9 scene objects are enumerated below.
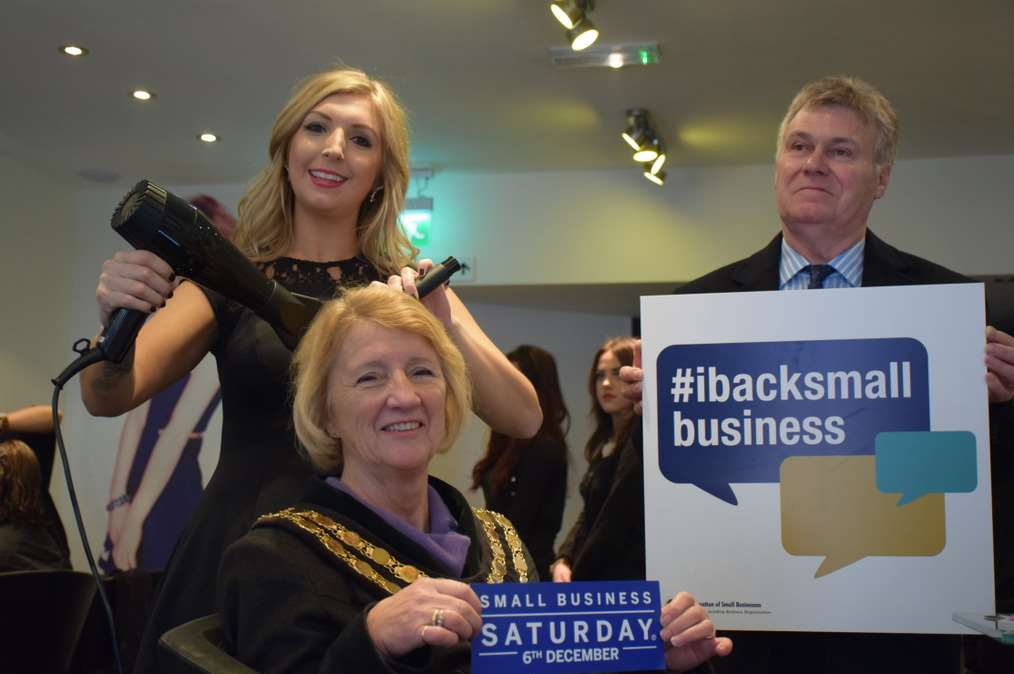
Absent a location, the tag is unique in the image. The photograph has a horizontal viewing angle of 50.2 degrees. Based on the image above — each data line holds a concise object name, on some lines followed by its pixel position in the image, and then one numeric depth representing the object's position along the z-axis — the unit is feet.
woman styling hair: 5.62
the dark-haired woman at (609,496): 11.86
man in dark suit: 6.15
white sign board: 5.30
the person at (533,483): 15.58
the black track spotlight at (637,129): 19.45
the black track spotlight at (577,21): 14.14
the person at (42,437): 16.02
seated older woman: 4.11
